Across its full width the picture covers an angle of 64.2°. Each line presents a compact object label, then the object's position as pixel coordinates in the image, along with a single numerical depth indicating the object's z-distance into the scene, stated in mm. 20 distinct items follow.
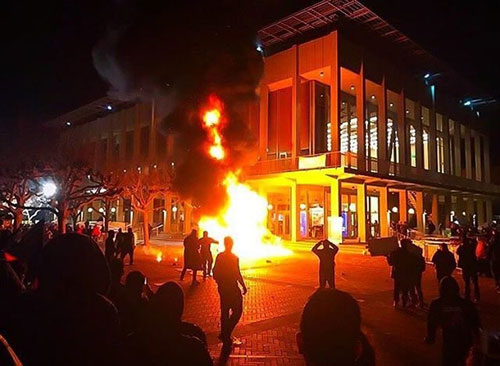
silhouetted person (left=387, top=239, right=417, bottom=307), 8383
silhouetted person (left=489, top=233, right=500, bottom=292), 10062
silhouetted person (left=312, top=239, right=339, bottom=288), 9200
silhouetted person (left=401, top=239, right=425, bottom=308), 8430
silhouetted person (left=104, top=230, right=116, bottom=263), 12751
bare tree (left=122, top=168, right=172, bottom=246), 24812
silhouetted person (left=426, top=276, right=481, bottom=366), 3965
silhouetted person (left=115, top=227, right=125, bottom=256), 14256
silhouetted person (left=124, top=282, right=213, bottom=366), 2035
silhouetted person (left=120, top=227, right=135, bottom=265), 14227
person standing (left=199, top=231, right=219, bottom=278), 12116
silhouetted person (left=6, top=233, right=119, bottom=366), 2014
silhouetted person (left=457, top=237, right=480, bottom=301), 9188
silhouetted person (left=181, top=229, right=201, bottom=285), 11500
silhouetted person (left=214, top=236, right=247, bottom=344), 6152
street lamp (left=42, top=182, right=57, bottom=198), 25648
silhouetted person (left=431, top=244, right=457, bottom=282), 8625
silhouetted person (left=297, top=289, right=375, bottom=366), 1636
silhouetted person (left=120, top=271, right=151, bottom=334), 3701
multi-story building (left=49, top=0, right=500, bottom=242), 24781
